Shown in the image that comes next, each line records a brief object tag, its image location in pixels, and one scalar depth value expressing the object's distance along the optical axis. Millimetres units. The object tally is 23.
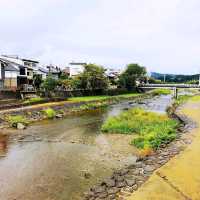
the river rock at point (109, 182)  7939
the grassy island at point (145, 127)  13258
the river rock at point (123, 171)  8959
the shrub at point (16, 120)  19088
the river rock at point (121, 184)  7719
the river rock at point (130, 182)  7705
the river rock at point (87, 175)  9399
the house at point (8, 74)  33641
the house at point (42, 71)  42715
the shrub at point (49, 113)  23445
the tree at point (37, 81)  37748
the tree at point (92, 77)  39821
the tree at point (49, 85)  32828
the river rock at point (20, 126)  18209
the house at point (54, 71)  47503
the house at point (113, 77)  58637
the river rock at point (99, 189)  7645
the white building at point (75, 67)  61969
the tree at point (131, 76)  53851
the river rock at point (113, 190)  7333
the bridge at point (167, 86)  49601
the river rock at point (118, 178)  8292
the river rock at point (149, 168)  8737
